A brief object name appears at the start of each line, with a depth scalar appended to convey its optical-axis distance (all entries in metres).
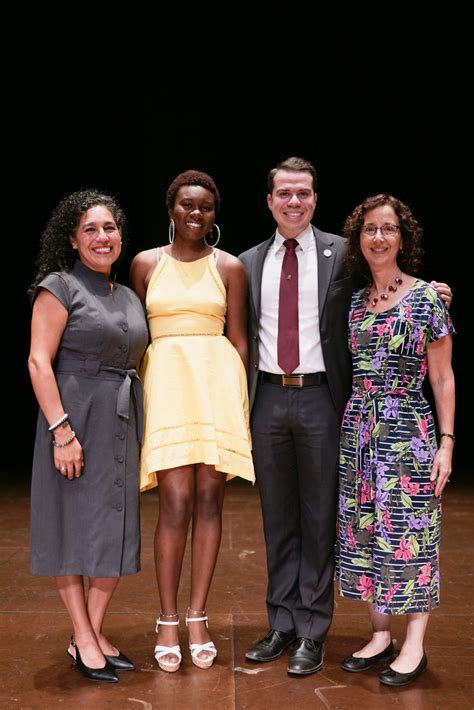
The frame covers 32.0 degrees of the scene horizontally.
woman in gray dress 2.57
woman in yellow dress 2.69
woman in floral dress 2.54
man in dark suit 2.75
